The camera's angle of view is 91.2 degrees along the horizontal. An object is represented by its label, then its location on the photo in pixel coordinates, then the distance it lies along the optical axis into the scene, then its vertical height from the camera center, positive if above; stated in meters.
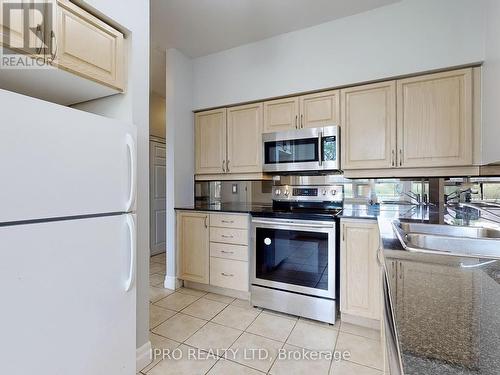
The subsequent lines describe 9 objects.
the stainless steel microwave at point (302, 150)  2.31 +0.37
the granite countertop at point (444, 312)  0.37 -0.26
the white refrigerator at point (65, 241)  0.84 -0.22
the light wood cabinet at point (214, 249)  2.43 -0.65
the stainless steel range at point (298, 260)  2.02 -0.65
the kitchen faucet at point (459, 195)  1.97 -0.06
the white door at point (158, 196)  4.04 -0.15
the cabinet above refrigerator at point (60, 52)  1.08 +0.67
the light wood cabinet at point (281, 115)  2.49 +0.76
